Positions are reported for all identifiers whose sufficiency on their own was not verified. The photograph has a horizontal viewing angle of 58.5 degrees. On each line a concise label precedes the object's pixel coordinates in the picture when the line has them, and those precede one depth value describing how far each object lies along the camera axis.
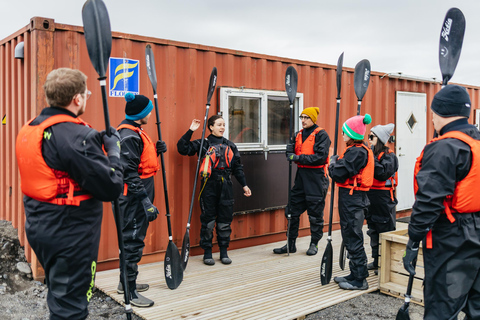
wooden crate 4.35
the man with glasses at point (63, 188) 2.36
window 6.05
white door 8.45
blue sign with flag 5.02
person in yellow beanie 5.61
